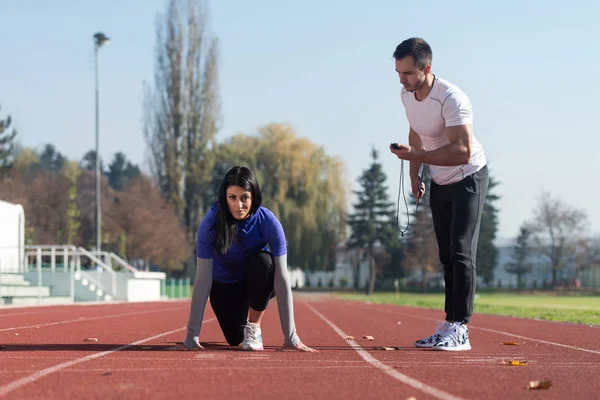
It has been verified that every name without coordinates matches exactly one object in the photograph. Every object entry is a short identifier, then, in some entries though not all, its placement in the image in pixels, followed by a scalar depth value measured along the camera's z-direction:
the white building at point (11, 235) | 30.41
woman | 6.74
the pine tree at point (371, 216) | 83.06
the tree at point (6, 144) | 63.53
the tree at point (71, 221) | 49.72
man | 6.94
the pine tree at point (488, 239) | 78.75
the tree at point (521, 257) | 90.30
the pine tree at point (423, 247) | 78.81
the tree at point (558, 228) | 81.19
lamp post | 38.66
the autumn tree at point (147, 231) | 54.38
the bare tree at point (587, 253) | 83.19
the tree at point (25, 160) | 66.36
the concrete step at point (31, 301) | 24.50
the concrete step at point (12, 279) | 25.03
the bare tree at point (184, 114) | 58.84
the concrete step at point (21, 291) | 23.88
